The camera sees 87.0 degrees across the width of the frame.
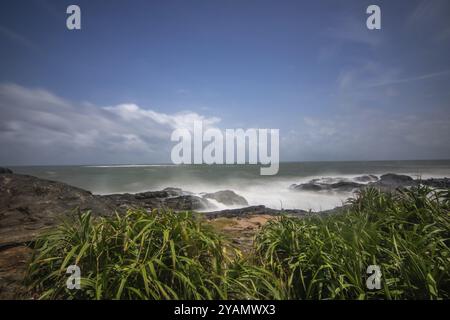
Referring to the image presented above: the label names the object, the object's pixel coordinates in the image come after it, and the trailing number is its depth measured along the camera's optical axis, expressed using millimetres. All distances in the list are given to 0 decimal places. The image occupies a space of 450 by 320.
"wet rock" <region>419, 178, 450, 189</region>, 16072
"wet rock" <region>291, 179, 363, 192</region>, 18859
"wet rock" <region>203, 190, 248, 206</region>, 14508
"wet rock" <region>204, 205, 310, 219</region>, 9273
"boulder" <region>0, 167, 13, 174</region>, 7771
